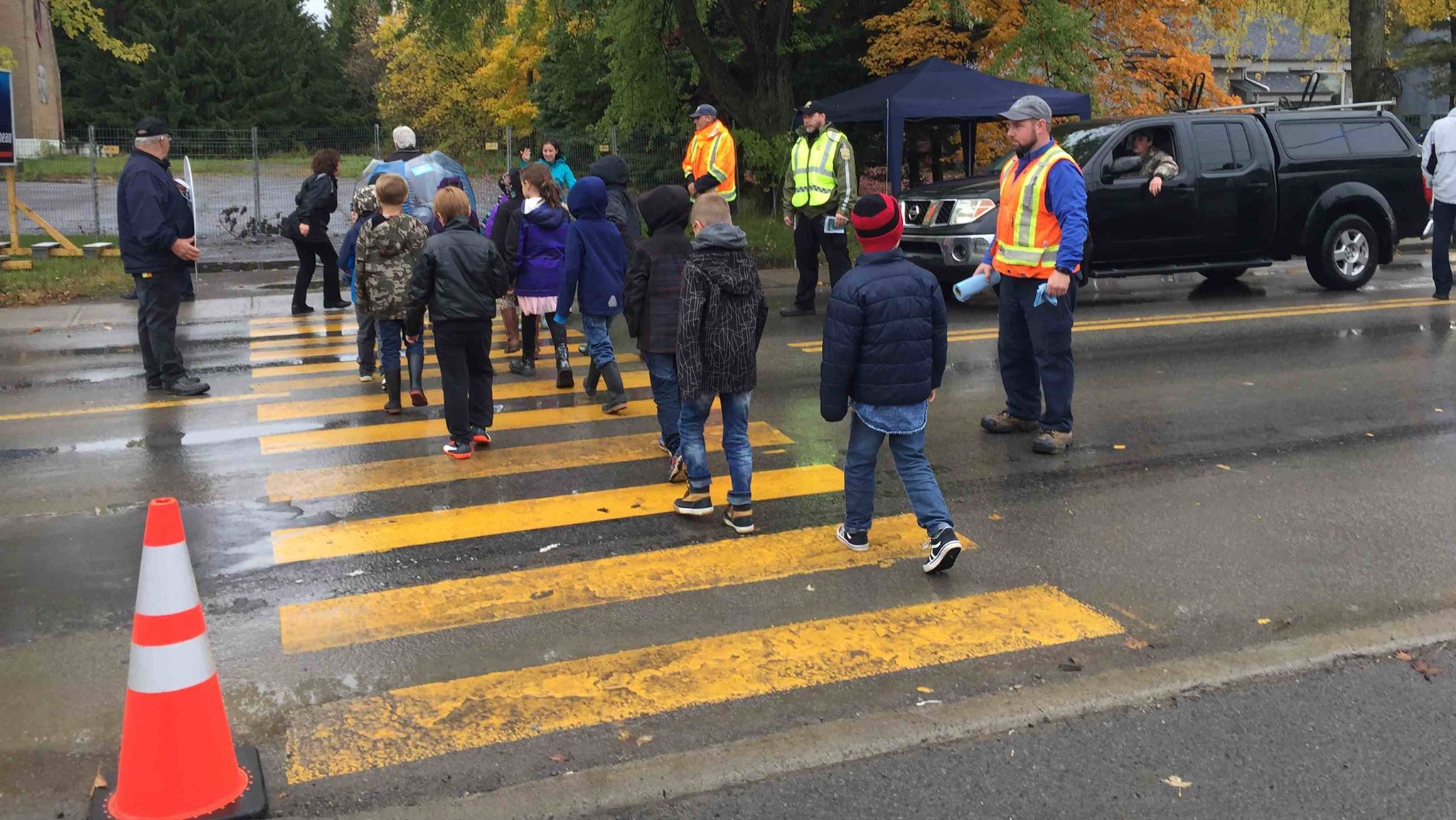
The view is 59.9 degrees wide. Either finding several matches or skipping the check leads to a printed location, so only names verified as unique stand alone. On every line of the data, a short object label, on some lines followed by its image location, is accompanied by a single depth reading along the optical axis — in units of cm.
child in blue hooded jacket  816
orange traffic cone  352
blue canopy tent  1734
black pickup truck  1330
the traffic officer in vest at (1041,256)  721
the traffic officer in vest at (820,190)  1260
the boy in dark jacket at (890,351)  544
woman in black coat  1361
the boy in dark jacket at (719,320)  605
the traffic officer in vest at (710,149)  1285
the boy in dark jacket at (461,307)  748
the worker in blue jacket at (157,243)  895
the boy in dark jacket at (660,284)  687
